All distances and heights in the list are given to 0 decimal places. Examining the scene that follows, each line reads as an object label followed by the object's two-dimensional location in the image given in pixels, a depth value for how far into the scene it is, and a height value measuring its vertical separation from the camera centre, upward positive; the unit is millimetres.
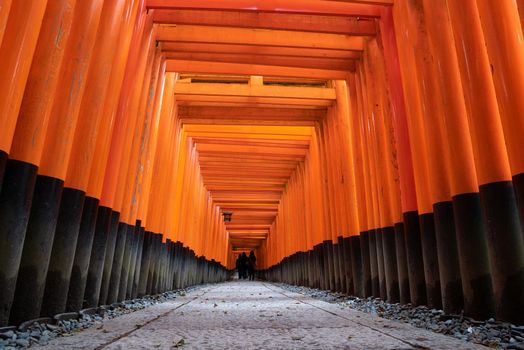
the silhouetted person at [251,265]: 31552 +1509
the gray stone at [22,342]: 2330 -379
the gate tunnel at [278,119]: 2908 +1643
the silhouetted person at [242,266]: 35000 +1546
